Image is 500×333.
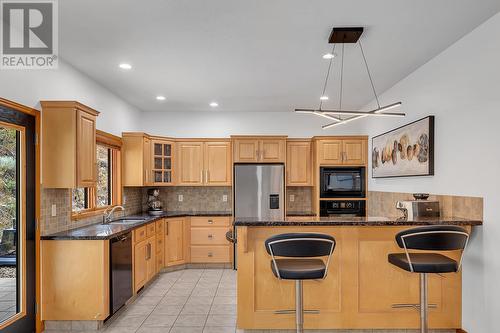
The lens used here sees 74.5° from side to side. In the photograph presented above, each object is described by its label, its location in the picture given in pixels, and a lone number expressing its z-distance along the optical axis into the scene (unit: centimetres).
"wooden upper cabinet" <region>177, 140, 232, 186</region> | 579
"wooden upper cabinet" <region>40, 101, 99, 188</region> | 320
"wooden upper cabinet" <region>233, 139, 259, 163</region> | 560
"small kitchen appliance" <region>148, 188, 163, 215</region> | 556
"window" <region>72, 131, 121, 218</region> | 402
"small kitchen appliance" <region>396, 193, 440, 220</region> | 319
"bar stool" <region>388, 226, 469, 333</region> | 240
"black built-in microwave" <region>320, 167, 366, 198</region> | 546
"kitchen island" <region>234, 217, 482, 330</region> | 305
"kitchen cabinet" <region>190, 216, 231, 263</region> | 554
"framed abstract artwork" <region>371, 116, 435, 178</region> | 346
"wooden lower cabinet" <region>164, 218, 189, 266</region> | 531
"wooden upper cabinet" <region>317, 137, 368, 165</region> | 554
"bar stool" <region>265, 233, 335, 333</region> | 237
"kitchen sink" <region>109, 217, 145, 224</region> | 444
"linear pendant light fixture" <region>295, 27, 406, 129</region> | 279
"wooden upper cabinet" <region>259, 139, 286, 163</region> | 562
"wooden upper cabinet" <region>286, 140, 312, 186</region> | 577
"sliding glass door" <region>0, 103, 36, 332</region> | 277
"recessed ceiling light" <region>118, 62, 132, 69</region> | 362
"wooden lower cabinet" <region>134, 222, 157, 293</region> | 408
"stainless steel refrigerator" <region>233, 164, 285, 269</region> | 545
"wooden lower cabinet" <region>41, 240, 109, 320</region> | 319
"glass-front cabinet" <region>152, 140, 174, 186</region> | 553
